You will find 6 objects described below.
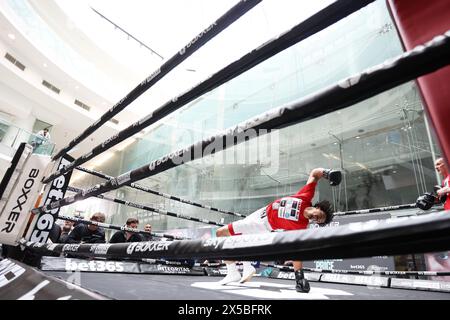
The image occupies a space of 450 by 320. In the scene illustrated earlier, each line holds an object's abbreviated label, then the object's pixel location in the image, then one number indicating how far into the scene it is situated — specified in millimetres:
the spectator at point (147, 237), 3530
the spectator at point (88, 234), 3315
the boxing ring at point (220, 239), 471
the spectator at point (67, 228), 4543
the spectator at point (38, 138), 7861
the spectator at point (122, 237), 3172
